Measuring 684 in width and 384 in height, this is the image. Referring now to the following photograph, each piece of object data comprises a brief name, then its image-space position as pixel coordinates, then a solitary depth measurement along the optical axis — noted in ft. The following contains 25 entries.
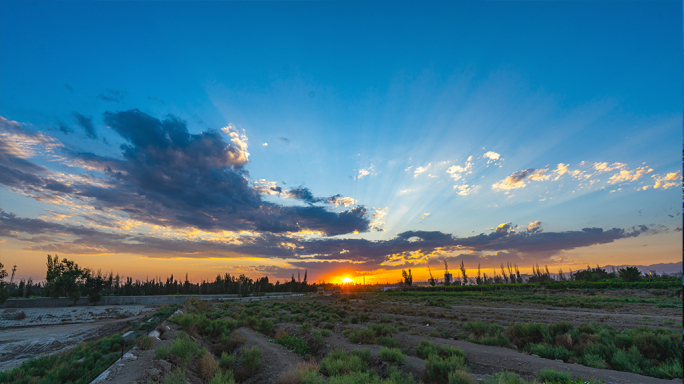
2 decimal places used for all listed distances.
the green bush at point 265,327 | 74.18
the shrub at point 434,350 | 43.90
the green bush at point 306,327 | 69.98
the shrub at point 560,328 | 52.80
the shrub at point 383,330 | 65.02
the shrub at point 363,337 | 60.39
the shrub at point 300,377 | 29.58
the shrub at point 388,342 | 53.93
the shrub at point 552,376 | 29.58
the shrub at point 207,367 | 34.63
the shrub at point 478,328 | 63.67
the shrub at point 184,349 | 39.19
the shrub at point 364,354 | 44.96
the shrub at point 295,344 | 55.25
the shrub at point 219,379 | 28.94
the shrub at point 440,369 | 34.45
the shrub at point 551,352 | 42.75
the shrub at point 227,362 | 40.55
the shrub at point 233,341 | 53.79
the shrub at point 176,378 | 27.97
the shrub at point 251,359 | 40.47
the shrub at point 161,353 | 37.17
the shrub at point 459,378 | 29.84
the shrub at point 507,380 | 26.95
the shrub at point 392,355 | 42.32
